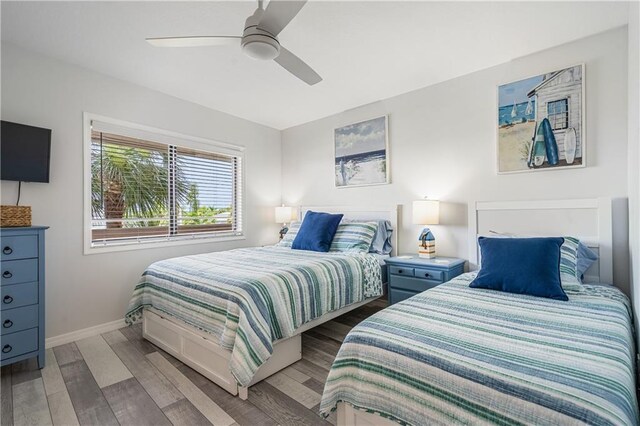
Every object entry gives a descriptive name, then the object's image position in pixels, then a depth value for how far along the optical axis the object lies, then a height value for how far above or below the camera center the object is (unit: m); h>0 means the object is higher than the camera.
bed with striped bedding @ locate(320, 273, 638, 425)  0.90 -0.53
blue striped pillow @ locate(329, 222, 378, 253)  3.22 -0.26
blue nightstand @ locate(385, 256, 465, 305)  2.75 -0.57
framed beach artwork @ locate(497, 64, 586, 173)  2.45 +0.80
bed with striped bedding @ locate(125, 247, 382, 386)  1.88 -0.61
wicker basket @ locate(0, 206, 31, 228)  2.15 -0.02
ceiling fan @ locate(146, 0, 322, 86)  1.57 +1.07
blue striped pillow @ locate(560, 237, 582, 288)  1.87 -0.34
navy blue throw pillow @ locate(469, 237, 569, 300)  1.77 -0.34
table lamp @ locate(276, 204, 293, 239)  4.54 -0.02
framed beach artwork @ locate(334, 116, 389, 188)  3.69 +0.79
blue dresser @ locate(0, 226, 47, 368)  2.06 -0.58
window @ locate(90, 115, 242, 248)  3.04 +0.30
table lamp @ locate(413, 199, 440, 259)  3.07 -0.05
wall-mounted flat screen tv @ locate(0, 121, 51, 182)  2.30 +0.50
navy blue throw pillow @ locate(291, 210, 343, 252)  3.29 -0.21
